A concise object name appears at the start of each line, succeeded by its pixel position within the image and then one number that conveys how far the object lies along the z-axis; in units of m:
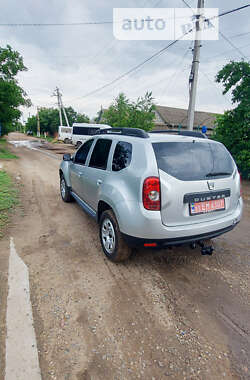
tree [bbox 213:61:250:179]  7.41
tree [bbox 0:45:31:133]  14.70
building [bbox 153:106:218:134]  31.03
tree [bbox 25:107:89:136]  48.66
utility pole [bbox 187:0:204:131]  9.23
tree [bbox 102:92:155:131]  16.69
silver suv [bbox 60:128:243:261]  2.19
